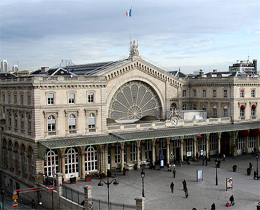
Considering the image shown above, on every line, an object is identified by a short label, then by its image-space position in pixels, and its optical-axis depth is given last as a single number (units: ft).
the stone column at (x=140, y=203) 120.26
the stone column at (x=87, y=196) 134.21
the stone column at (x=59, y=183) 149.69
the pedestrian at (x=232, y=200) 138.21
